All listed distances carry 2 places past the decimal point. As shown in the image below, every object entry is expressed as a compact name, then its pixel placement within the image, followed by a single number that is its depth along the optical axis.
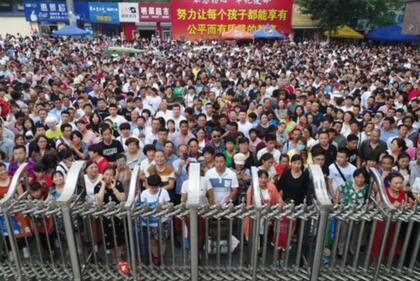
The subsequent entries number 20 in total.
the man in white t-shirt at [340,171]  4.58
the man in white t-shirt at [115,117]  6.90
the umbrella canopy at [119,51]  21.06
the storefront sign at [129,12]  33.20
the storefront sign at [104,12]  33.47
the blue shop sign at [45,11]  33.38
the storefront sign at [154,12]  33.13
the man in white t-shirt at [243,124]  6.81
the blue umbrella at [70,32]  21.83
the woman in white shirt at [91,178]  4.10
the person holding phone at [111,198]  3.33
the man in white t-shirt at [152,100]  8.75
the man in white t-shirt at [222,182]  4.41
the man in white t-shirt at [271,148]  5.52
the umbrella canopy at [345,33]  30.84
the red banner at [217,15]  28.80
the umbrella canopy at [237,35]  24.89
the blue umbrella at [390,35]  28.14
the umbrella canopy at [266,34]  24.69
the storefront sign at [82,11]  34.31
